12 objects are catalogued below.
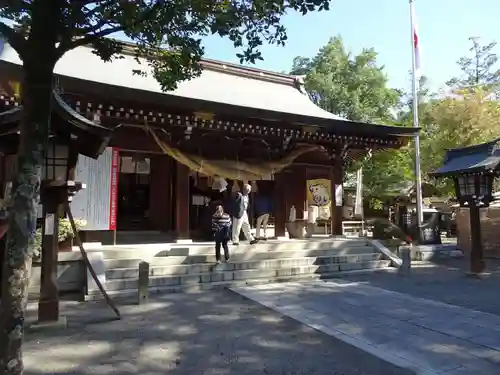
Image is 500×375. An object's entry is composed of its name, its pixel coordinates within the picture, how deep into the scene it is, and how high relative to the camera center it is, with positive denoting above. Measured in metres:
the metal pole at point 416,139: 16.16 +3.31
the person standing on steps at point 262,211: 12.36 +0.28
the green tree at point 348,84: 26.42 +9.32
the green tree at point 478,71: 24.44 +9.43
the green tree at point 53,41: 2.98 +1.62
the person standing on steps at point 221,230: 8.96 -0.24
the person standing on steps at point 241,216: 10.25 +0.09
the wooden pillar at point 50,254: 5.64 -0.51
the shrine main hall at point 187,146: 9.43 +2.23
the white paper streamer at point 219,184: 11.95 +1.08
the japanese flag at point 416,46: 17.22 +7.45
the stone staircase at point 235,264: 8.30 -1.08
